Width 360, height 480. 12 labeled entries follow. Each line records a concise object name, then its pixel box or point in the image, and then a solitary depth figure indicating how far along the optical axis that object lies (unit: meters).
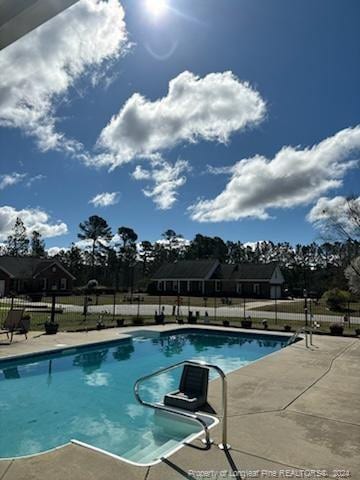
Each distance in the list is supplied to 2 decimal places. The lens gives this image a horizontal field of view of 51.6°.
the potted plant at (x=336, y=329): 16.31
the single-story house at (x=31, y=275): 44.94
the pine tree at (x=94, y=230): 67.94
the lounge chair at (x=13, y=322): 13.70
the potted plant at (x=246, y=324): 18.75
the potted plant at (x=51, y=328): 15.18
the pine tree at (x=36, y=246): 75.38
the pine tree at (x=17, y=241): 72.25
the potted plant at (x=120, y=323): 18.59
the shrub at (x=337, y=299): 30.52
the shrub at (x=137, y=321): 19.37
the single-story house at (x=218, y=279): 48.09
